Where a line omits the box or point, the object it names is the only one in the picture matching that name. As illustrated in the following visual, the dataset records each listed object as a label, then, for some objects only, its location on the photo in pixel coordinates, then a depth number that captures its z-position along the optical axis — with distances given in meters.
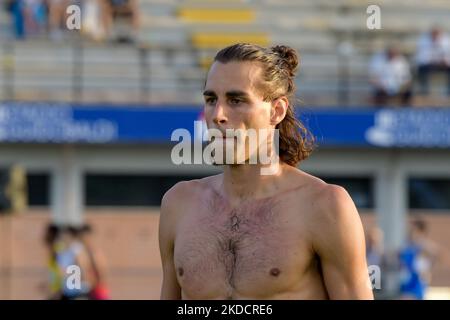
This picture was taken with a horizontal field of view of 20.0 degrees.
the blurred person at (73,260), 12.43
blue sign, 18.70
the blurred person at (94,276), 12.41
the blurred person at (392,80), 19.25
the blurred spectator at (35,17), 20.84
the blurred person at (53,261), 13.40
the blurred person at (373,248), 16.16
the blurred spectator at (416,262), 16.42
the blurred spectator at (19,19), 20.81
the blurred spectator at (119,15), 21.22
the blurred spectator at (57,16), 20.72
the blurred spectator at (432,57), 19.88
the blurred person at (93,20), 20.77
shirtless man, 4.19
